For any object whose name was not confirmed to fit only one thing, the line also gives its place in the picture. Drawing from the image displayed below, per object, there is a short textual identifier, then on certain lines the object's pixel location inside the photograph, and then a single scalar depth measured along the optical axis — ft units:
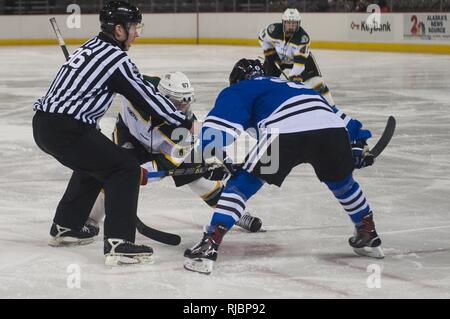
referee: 24.75
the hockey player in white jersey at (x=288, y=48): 54.34
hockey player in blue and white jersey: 24.23
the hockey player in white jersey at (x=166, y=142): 27.76
